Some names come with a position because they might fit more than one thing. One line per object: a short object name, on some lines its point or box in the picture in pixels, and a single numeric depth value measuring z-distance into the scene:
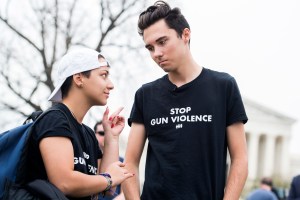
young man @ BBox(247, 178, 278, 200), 12.73
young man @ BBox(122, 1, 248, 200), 4.31
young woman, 3.83
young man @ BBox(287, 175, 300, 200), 9.27
